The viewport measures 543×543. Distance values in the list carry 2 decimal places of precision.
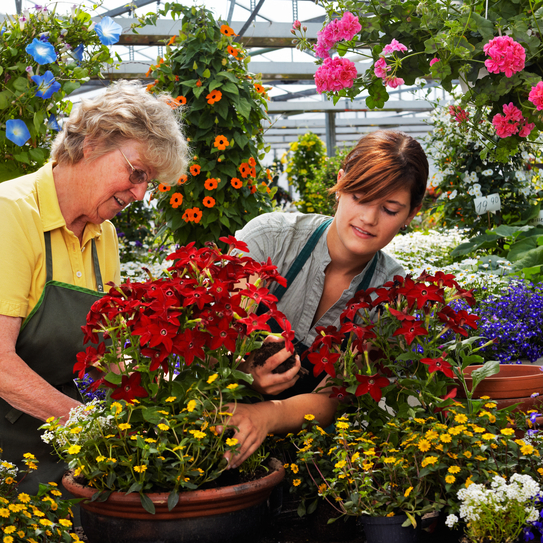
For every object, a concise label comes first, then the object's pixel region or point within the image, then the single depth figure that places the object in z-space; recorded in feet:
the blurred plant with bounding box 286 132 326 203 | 32.81
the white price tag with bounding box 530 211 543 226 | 12.76
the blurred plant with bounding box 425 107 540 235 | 15.24
